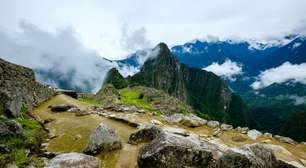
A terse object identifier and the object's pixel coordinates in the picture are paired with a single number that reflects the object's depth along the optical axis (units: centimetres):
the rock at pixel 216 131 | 1240
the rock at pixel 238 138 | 1183
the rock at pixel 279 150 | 1057
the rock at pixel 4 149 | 879
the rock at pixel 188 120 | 1352
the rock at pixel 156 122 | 1345
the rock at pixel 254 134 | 1246
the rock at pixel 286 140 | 1219
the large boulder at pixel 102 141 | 949
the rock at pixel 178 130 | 1126
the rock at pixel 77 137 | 1104
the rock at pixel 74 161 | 798
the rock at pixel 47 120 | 1372
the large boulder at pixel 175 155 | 790
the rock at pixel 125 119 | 1299
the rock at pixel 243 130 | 1295
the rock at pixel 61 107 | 1625
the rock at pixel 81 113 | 1465
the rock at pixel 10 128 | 997
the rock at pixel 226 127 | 1318
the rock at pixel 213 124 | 1339
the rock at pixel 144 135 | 1010
